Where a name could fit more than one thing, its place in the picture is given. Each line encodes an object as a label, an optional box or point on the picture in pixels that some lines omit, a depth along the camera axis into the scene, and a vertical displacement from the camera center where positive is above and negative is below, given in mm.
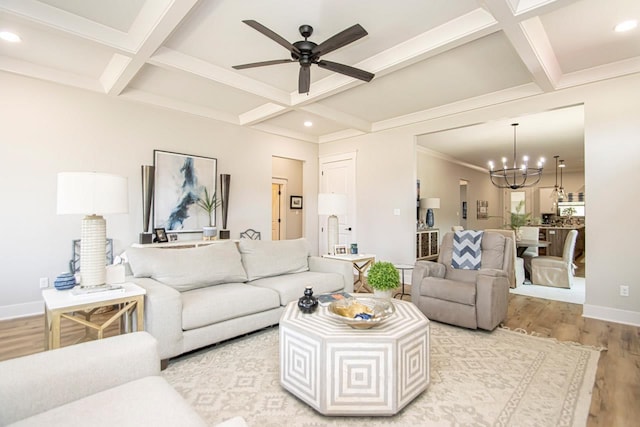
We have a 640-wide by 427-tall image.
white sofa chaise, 1043 -648
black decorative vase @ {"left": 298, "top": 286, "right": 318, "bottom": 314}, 2158 -579
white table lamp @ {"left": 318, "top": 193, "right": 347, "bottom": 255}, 4062 +192
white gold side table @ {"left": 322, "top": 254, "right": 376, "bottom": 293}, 3921 -501
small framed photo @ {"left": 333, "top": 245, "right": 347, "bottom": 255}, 4266 -419
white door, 5980 +662
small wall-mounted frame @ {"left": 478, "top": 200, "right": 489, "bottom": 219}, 10289 +325
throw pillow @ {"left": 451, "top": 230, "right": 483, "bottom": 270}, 3492 -359
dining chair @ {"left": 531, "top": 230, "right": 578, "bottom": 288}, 4824 -784
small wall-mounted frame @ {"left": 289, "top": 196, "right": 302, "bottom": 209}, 7906 +422
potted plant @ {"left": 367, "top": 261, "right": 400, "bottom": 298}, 2383 -460
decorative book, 2354 -610
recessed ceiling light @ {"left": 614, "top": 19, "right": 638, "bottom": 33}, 2605 +1622
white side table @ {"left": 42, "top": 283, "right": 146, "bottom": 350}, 1867 -533
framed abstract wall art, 4348 +437
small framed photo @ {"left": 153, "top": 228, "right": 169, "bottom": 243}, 4234 -216
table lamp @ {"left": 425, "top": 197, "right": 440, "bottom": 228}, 6989 +283
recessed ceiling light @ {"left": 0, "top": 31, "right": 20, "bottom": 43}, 2820 +1661
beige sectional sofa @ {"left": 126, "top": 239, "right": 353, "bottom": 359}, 2324 -630
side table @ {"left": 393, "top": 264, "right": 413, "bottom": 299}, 3887 -1035
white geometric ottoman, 1722 -833
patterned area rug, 1754 -1095
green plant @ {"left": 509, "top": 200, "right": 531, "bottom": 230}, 6837 -28
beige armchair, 2953 -679
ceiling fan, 2250 +1326
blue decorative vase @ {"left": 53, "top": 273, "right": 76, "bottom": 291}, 2125 -430
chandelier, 10232 +1360
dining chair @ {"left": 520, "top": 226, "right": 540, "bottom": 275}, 5366 -533
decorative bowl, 1834 -583
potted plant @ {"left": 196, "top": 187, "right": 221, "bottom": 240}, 4633 +198
